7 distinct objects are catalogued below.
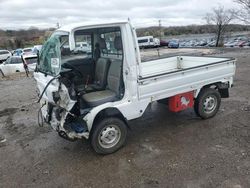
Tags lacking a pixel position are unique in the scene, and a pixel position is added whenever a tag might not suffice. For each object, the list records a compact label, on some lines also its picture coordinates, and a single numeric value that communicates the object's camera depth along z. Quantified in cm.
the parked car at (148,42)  2992
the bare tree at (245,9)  1566
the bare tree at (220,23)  2971
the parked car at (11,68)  1299
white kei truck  324
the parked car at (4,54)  2161
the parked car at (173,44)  2747
